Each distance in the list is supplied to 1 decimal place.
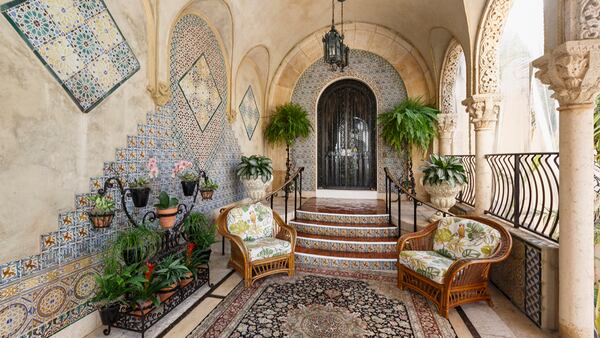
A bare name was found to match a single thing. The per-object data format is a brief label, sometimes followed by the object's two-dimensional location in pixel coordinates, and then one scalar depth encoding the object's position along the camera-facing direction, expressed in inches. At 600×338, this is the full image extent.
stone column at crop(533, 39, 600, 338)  86.0
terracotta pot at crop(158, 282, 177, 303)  106.0
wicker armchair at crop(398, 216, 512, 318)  105.6
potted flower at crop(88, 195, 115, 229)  92.4
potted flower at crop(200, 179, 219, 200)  147.4
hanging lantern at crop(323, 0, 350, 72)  146.3
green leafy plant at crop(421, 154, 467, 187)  161.5
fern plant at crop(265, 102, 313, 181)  253.4
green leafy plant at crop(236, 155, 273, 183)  196.1
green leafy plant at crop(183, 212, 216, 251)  134.5
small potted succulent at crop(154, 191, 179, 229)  117.0
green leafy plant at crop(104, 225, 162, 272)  96.3
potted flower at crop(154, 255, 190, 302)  104.4
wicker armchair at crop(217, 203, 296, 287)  134.4
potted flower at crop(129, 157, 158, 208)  108.0
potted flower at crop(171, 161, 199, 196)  132.6
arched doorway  272.5
